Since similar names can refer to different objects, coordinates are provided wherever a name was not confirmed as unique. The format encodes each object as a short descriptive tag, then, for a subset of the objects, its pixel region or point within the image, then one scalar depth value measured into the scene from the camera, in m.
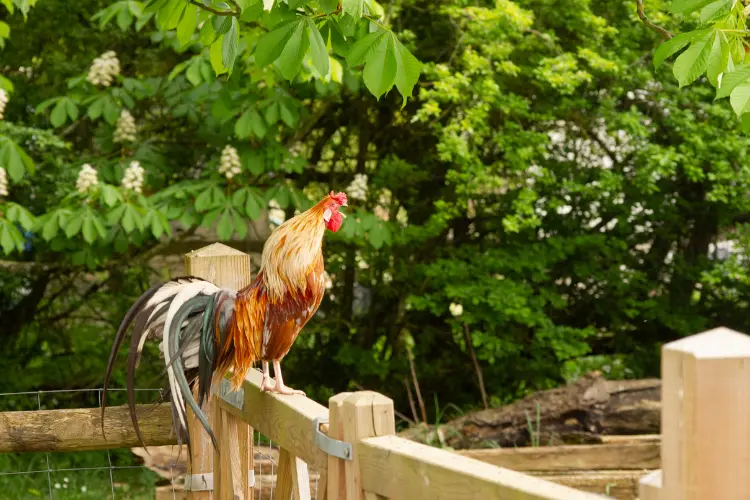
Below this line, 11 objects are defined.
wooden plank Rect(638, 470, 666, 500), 2.13
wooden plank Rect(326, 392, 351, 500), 3.45
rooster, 4.58
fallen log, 10.55
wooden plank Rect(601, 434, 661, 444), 10.08
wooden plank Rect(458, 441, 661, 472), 9.70
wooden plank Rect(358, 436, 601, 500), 2.57
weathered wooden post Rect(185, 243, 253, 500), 5.08
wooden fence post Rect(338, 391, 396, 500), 3.36
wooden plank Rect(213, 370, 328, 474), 3.91
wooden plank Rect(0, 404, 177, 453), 5.27
